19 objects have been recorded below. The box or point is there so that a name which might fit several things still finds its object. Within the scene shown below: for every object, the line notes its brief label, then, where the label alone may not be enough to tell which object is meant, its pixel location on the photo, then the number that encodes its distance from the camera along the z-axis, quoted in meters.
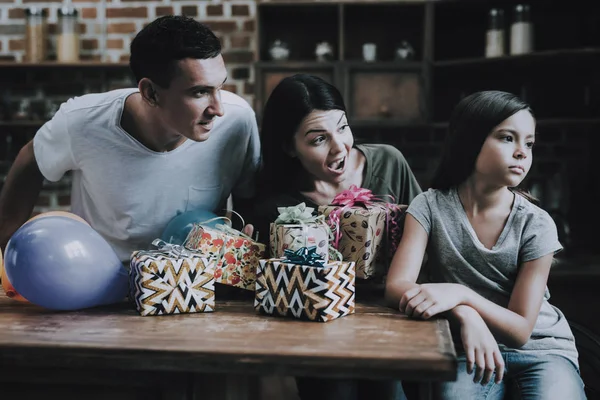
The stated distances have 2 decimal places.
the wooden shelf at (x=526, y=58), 2.98
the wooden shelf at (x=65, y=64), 3.46
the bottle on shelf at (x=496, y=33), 3.20
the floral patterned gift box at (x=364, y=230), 1.46
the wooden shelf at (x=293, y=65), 3.32
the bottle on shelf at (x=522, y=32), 3.12
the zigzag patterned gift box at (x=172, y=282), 1.31
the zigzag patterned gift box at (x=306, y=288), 1.26
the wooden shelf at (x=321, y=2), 3.31
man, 1.85
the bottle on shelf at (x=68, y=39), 3.50
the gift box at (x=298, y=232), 1.39
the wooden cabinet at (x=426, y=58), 3.27
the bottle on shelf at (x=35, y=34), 3.50
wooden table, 1.06
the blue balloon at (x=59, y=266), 1.32
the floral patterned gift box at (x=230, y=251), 1.44
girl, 1.34
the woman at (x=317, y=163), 1.65
